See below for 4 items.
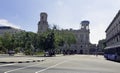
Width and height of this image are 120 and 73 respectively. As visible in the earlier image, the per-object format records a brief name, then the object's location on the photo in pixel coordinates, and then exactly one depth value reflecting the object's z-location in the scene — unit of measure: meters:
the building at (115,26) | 23.70
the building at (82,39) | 57.75
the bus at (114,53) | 14.77
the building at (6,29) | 64.76
